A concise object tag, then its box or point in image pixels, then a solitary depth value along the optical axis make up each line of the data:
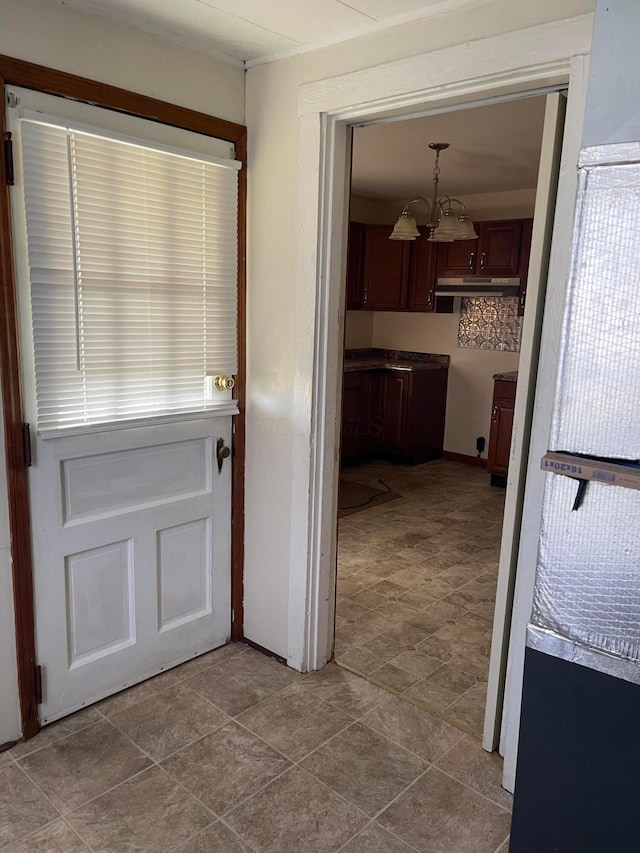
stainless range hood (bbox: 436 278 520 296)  5.18
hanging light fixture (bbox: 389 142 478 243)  4.18
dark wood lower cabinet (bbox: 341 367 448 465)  5.78
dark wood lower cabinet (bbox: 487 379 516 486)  5.12
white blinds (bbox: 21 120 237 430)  2.00
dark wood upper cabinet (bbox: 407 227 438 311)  5.75
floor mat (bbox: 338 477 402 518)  4.75
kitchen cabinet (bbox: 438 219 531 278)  5.18
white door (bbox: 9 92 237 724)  2.12
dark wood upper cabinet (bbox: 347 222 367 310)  5.85
